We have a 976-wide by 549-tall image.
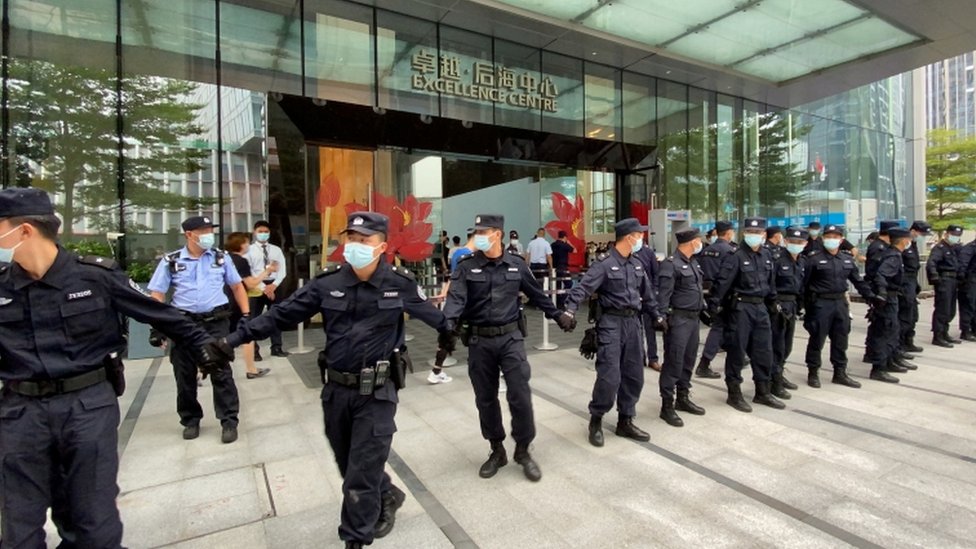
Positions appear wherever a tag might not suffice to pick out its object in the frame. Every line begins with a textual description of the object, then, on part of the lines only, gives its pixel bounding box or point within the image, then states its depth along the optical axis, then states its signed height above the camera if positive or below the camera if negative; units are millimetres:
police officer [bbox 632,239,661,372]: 5502 +50
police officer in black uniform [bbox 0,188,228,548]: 2199 -529
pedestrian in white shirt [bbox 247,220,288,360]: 7461 +155
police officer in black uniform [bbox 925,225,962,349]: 8453 -233
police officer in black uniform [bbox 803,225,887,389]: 6012 -422
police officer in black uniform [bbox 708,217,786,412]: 5363 -483
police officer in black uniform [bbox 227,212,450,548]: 2738 -449
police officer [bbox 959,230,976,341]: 8648 -483
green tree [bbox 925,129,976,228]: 28688 +4882
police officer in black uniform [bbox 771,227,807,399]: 5809 -370
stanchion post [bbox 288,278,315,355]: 8359 -1287
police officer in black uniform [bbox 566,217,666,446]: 4367 -559
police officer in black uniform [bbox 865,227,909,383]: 6469 -562
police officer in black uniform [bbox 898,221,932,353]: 7422 -399
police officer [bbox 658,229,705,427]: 4988 -566
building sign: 11320 +4451
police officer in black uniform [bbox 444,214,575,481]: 3779 -465
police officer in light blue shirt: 4613 -253
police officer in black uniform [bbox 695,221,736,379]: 6252 -30
